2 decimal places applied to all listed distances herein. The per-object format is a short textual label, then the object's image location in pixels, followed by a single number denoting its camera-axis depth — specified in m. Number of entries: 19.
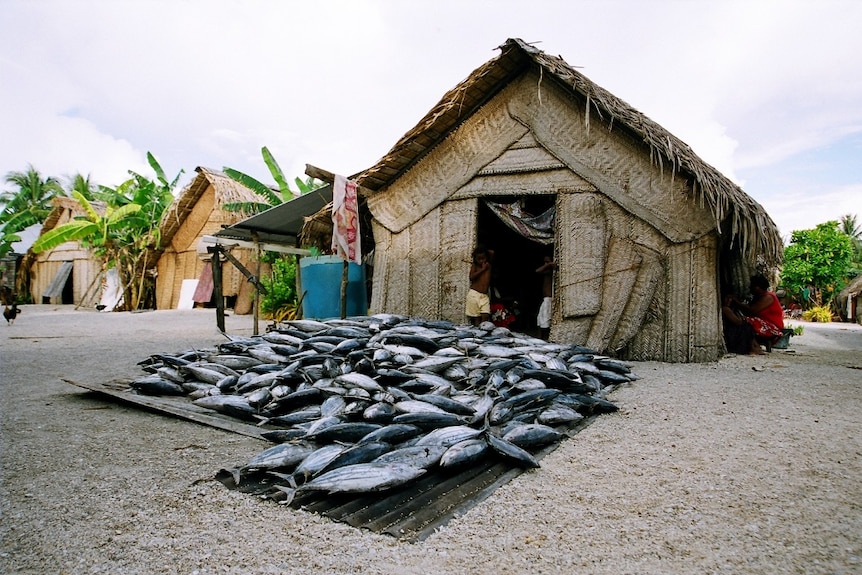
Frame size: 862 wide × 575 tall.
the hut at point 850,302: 20.61
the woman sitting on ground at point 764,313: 7.80
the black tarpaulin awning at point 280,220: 8.47
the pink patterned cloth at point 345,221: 7.11
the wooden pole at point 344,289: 7.61
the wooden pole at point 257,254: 8.59
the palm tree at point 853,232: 29.37
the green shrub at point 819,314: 22.01
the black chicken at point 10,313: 11.57
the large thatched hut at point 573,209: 6.18
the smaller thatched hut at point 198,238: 15.47
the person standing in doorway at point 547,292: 7.44
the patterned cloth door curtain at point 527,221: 7.62
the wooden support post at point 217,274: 8.10
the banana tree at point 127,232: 16.75
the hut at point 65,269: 22.12
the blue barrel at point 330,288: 9.20
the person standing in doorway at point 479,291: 7.48
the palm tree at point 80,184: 29.05
